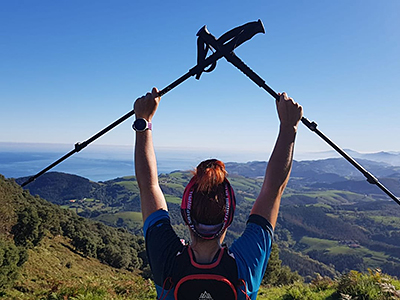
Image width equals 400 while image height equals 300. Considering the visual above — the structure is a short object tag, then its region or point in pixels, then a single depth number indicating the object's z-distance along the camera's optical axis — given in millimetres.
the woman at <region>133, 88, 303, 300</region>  1643
